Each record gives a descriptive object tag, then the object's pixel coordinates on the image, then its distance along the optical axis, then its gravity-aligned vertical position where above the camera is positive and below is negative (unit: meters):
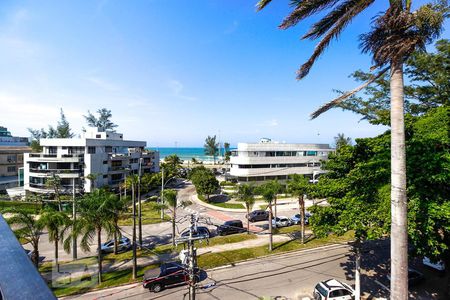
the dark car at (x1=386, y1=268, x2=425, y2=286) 16.23 -8.79
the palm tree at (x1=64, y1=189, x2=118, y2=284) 17.64 -5.24
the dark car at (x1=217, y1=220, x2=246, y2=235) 26.95 -9.06
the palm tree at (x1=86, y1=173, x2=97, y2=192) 40.66 -5.94
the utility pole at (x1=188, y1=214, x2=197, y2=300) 9.78 -4.66
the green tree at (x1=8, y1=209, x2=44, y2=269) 16.31 -5.33
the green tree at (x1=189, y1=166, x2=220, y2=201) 42.47 -6.26
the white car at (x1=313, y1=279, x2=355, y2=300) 14.23 -8.63
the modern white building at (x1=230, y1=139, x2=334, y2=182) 49.03 -2.68
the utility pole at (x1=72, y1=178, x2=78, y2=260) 18.00 -6.64
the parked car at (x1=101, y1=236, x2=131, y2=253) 23.83 -9.67
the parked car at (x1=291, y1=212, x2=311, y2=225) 30.98 -9.28
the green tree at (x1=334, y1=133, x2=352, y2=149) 77.86 +2.73
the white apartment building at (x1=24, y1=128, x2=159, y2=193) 41.25 -2.72
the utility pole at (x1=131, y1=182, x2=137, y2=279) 17.77 -8.49
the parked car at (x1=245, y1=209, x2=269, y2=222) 32.25 -9.10
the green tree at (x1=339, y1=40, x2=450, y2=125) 17.14 +4.57
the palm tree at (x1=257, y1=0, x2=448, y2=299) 5.95 +2.44
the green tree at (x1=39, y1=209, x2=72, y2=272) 17.64 -5.47
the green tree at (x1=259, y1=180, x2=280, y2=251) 22.23 -4.30
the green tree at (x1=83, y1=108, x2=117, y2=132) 78.56 +9.40
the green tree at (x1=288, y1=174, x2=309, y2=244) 21.90 -4.20
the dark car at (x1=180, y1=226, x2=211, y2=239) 26.04 -8.99
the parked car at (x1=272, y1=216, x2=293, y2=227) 29.73 -9.16
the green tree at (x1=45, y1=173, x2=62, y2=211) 37.53 -5.15
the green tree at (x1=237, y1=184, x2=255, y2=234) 27.30 -5.22
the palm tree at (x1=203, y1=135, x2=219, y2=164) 95.06 +1.27
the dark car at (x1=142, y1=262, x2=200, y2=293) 16.58 -8.98
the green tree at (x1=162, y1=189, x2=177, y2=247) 23.34 -4.78
